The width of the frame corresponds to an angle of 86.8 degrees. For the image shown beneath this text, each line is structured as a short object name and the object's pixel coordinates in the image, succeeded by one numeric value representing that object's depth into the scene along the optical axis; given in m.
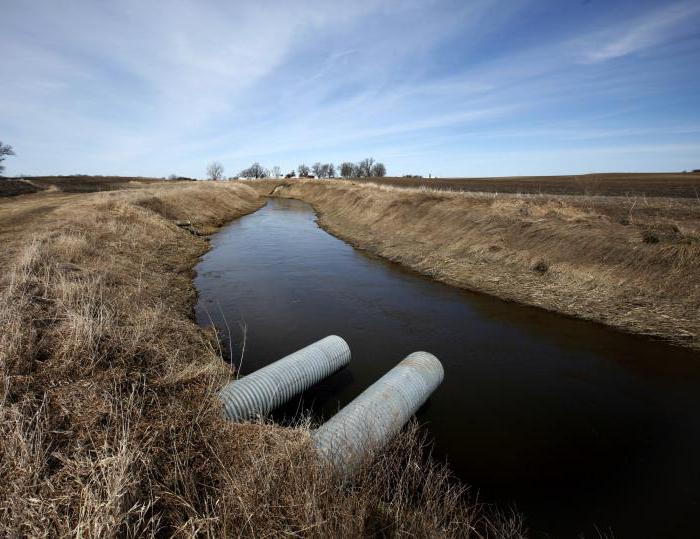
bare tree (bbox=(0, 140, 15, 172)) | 75.69
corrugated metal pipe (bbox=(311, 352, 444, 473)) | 4.64
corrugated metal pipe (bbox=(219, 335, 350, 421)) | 6.01
